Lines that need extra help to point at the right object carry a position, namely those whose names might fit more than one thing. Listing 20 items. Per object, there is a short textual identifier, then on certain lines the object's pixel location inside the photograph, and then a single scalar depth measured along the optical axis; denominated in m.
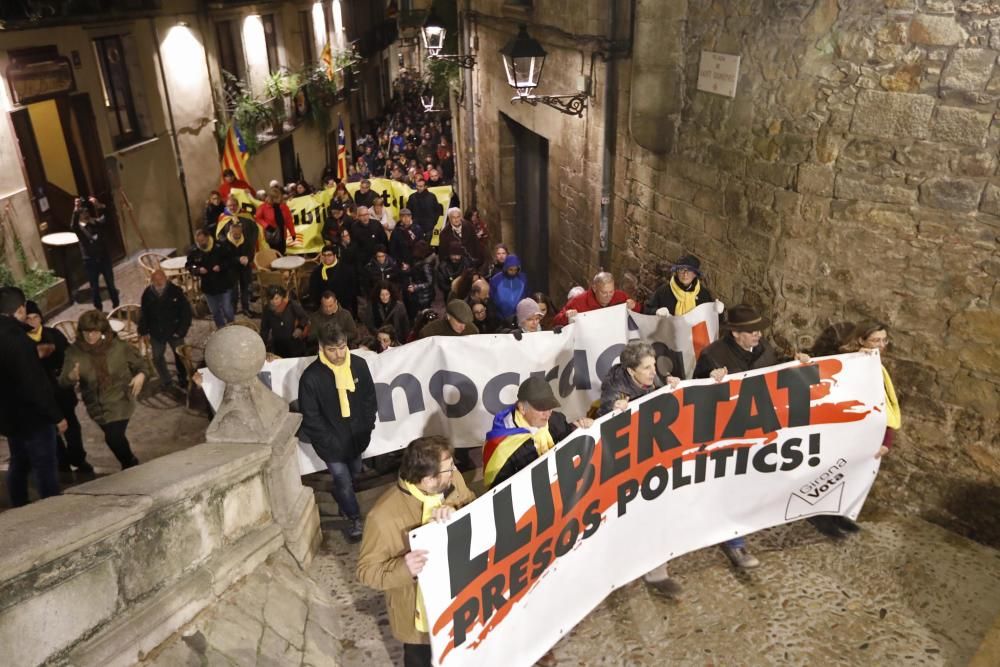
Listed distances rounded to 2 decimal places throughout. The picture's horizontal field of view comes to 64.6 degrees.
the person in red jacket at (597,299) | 6.61
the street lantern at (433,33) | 12.96
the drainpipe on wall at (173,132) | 13.86
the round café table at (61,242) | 10.30
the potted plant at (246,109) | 16.70
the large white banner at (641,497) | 3.68
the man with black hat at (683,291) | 6.52
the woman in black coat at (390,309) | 7.86
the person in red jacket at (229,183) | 12.13
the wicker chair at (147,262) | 9.52
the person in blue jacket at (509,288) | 7.75
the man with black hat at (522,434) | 4.17
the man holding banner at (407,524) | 3.46
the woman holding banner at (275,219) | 11.41
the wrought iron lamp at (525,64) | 8.36
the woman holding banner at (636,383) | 4.64
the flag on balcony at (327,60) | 21.25
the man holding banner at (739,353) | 5.08
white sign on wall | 6.24
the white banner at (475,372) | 5.88
